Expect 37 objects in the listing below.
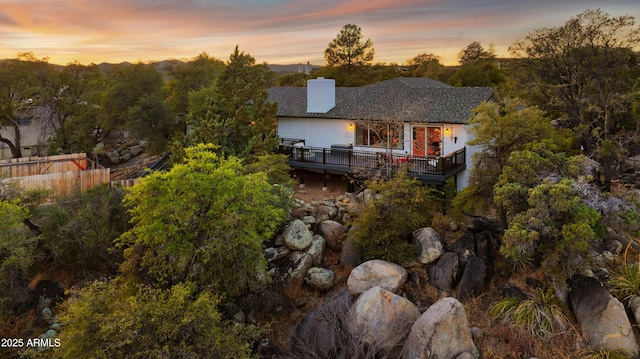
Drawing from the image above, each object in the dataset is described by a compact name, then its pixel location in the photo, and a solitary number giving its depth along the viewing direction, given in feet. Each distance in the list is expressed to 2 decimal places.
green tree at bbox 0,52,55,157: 93.20
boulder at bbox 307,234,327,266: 49.98
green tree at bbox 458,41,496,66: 181.68
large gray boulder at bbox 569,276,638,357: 33.08
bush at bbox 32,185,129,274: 46.14
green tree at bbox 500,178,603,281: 35.09
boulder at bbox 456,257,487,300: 42.19
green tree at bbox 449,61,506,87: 128.16
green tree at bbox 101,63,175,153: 92.02
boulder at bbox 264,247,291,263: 48.56
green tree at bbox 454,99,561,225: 45.06
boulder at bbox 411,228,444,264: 46.83
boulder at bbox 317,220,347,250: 52.24
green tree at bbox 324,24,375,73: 173.06
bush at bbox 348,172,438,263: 46.01
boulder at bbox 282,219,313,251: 49.83
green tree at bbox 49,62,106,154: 94.73
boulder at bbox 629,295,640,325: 35.40
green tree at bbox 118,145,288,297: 35.32
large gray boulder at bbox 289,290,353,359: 34.14
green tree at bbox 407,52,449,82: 160.25
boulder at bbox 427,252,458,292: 44.34
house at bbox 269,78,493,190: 63.16
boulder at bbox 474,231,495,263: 45.73
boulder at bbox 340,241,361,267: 48.06
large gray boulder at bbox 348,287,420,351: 35.06
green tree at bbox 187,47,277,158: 60.77
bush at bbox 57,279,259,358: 25.94
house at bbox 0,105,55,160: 102.17
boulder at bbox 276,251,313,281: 47.60
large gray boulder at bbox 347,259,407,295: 42.63
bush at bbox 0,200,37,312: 40.81
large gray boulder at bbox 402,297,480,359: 33.30
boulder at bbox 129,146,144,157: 117.60
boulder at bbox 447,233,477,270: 45.67
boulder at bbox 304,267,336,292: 46.73
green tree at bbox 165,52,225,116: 107.61
